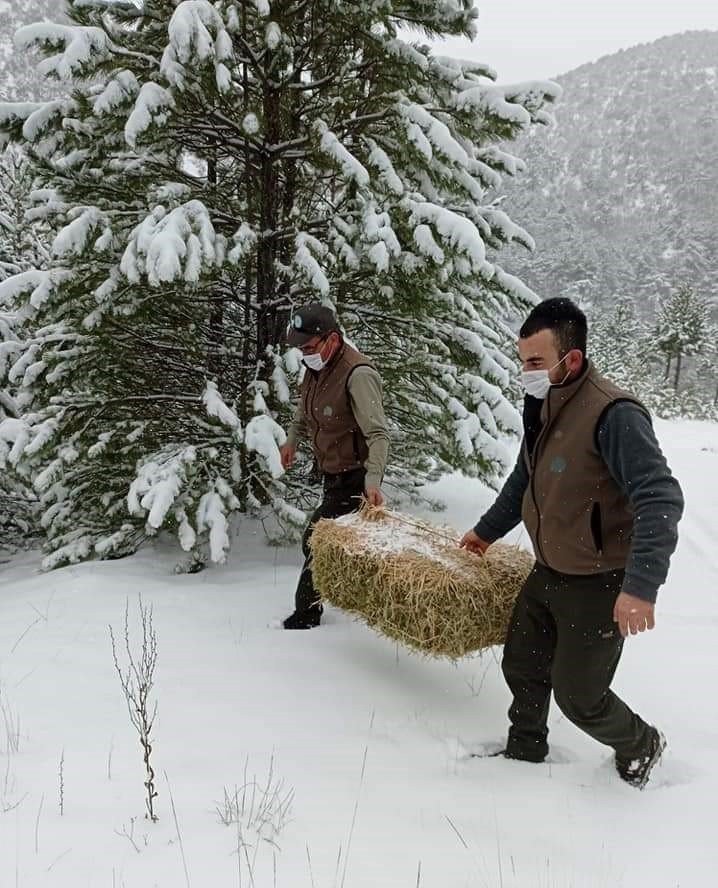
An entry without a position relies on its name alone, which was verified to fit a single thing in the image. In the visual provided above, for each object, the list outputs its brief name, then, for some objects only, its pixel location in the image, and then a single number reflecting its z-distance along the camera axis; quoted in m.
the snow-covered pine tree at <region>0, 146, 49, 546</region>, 6.11
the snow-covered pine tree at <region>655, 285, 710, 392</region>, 41.72
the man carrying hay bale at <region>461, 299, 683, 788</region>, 2.37
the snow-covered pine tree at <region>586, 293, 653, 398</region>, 39.75
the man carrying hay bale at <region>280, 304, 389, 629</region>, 3.94
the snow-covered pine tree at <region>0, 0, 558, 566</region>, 4.80
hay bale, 3.12
